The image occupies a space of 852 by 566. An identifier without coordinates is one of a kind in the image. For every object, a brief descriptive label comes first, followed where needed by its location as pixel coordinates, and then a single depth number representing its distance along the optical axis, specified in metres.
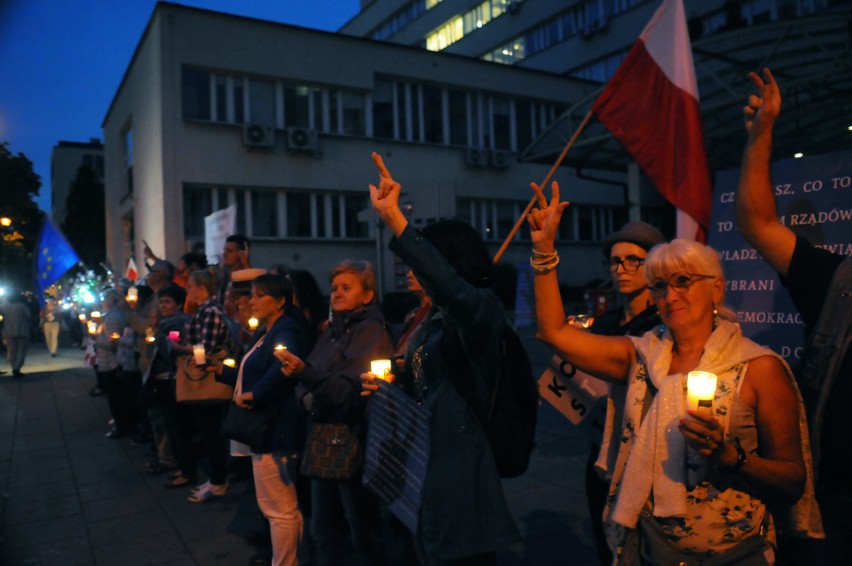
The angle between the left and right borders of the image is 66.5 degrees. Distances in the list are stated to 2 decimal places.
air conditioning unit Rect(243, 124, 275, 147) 18.00
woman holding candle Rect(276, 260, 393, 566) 3.33
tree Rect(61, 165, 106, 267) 51.44
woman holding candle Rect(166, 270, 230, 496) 5.41
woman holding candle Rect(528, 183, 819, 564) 1.94
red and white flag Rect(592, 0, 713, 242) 4.09
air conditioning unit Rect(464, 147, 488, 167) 22.08
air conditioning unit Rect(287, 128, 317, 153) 18.67
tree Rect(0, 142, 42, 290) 22.78
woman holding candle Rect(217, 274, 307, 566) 3.77
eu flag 11.61
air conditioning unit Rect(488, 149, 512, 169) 22.50
